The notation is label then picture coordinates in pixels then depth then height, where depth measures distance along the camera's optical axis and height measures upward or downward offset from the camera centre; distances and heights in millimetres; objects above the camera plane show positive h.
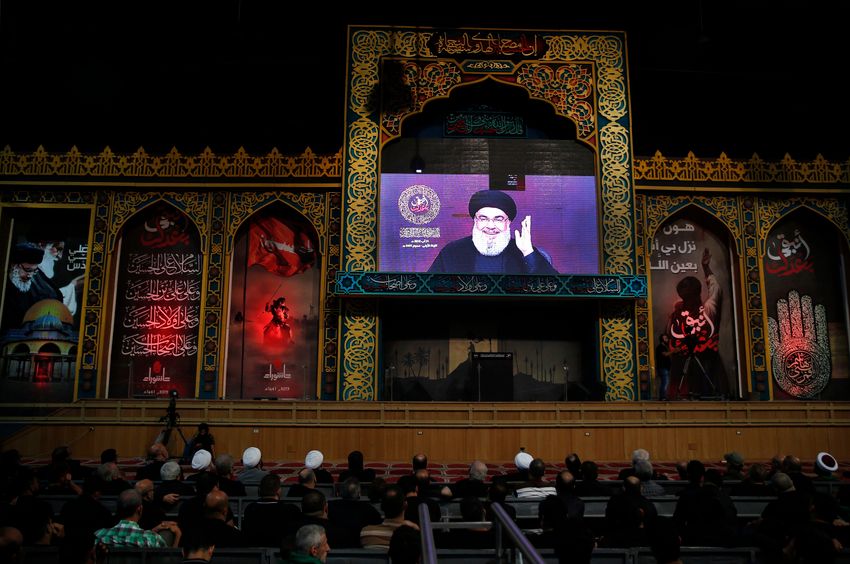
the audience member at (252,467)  6310 -729
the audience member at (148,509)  4078 -712
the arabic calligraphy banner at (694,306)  13352 +1667
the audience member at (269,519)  3910 -731
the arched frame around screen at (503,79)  12508 +5345
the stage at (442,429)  9836 -545
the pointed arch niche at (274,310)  13148 +1489
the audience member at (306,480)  4996 -656
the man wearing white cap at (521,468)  6147 -695
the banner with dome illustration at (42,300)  13047 +1625
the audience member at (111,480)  4941 -656
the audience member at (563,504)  3896 -661
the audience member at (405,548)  2836 -636
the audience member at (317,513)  3823 -673
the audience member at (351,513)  3984 -741
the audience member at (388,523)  3770 -723
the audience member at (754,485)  5387 -711
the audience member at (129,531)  3557 -729
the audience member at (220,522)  3596 -685
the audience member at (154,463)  6074 -684
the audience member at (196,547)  3017 -679
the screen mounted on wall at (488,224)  12531 +2994
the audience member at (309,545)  2977 -658
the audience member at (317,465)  6363 -684
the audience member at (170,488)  4617 -712
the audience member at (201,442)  8539 -659
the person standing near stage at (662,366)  12578 +475
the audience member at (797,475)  4530 -585
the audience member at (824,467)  6312 -651
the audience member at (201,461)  6484 -666
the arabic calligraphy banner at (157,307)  12992 +1512
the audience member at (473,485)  5203 -700
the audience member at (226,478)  5084 -672
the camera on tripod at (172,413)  9641 -341
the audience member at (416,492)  4055 -673
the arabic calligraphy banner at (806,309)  13273 +1616
